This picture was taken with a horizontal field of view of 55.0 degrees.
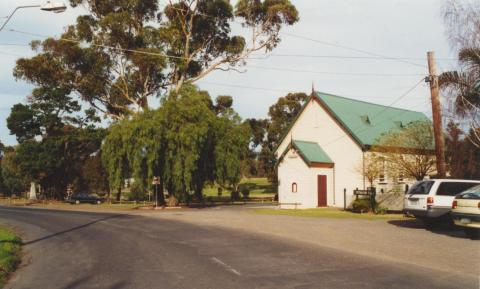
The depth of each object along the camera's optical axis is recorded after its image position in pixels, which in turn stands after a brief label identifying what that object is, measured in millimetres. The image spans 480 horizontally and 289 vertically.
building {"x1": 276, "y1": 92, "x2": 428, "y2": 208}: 36750
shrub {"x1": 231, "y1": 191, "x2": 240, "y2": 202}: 58494
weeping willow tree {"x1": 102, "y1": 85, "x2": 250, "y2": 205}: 35750
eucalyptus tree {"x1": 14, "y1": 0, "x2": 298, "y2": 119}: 42031
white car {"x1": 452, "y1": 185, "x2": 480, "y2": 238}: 13953
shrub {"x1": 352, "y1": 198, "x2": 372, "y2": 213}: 29094
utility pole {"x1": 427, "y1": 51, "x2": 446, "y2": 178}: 20969
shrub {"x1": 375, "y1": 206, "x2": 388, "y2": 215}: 27734
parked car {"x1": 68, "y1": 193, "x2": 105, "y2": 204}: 57588
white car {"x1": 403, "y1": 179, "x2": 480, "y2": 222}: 17172
